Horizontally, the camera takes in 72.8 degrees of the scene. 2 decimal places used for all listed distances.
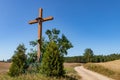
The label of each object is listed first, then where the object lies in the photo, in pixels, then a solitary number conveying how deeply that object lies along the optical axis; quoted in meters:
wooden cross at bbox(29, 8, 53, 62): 5.34
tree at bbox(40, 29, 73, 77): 4.57
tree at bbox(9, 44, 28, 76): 5.51
